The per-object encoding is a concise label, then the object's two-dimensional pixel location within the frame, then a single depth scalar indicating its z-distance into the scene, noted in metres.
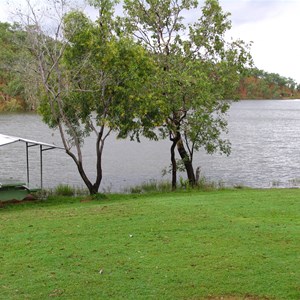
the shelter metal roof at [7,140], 14.31
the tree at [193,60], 17.58
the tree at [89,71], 14.52
